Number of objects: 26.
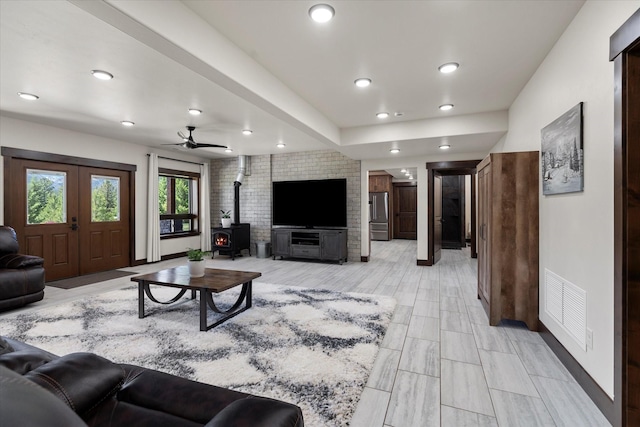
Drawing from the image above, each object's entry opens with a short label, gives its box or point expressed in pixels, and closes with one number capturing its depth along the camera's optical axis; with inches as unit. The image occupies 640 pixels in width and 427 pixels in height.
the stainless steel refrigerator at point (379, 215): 426.9
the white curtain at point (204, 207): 307.9
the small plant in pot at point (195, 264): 132.2
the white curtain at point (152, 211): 254.1
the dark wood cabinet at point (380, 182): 426.0
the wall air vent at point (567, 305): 80.5
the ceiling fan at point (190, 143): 195.3
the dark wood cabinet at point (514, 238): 115.4
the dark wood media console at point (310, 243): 257.4
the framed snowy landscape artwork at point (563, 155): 82.5
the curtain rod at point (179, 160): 266.5
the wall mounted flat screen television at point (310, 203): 267.4
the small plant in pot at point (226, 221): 289.2
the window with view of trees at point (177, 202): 278.8
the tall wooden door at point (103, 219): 214.1
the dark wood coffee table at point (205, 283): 114.9
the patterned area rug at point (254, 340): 80.0
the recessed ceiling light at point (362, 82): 127.8
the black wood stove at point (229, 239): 281.0
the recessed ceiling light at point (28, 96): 138.8
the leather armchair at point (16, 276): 132.9
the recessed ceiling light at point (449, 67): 114.4
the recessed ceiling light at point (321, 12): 81.6
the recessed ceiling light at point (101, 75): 116.8
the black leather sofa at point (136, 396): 34.2
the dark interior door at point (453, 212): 350.6
